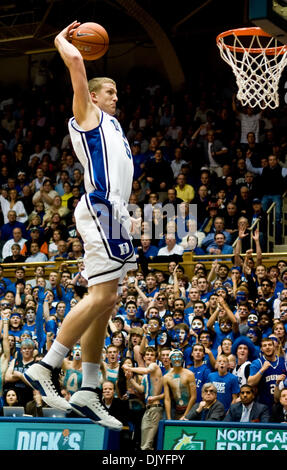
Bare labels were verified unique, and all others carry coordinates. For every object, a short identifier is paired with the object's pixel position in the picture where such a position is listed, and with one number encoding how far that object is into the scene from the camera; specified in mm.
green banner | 8781
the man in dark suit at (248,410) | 10727
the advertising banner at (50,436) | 9234
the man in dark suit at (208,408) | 11000
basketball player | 5926
